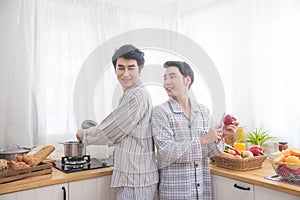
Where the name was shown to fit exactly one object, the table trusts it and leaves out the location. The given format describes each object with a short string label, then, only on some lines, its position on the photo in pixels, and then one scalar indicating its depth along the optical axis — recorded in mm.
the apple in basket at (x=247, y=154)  1661
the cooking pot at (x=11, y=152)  1595
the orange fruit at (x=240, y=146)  1858
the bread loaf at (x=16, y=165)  1380
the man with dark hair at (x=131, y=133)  1215
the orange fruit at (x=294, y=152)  1483
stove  1595
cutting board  1348
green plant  1989
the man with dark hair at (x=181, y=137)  1270
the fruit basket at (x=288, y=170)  1346
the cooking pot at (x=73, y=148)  1618
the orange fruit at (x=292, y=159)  1371
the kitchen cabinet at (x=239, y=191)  1329
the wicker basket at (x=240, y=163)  1589
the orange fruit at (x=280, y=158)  1415
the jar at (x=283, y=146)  1848
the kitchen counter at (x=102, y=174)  1294
